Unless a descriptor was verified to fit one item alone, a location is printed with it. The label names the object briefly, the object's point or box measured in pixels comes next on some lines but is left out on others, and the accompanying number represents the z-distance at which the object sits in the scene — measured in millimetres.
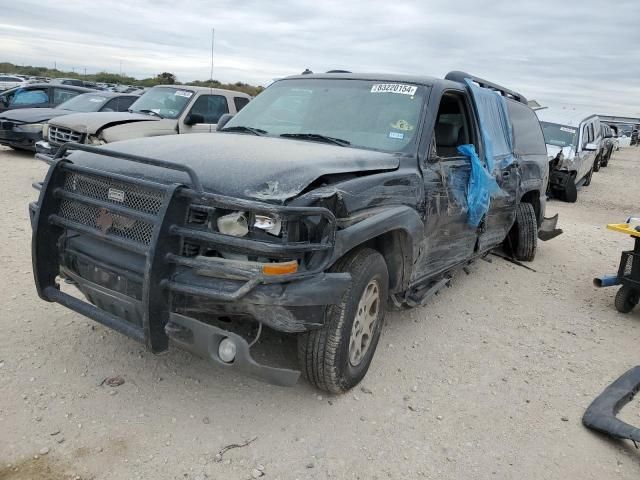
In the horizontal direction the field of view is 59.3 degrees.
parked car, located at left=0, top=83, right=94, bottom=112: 14203
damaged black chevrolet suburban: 2760
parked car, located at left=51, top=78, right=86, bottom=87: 32584
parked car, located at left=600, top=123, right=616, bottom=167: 22250
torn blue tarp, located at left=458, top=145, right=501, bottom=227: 4805
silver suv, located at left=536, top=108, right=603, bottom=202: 13188
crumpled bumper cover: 3297
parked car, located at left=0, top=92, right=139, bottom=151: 11820
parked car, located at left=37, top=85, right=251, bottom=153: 8711
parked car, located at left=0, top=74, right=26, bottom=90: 30650
